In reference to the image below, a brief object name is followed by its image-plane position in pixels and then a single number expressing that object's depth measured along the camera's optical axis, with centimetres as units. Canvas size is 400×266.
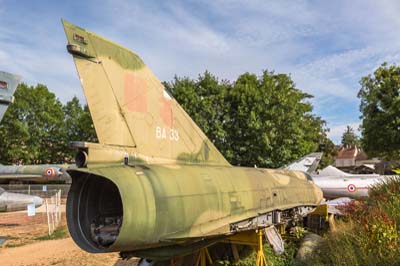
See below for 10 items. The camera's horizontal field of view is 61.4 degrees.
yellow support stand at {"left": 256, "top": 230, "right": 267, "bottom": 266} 606
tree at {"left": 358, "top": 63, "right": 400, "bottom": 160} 2077
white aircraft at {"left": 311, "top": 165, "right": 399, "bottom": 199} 1334
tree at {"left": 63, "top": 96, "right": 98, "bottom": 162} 3444
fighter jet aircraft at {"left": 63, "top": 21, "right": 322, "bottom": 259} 390
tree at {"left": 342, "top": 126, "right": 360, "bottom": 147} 8469
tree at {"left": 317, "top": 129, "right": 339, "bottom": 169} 4013
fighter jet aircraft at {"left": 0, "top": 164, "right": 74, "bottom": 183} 2100
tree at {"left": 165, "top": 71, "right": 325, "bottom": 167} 2180
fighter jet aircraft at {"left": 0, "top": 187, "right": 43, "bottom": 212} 1268
